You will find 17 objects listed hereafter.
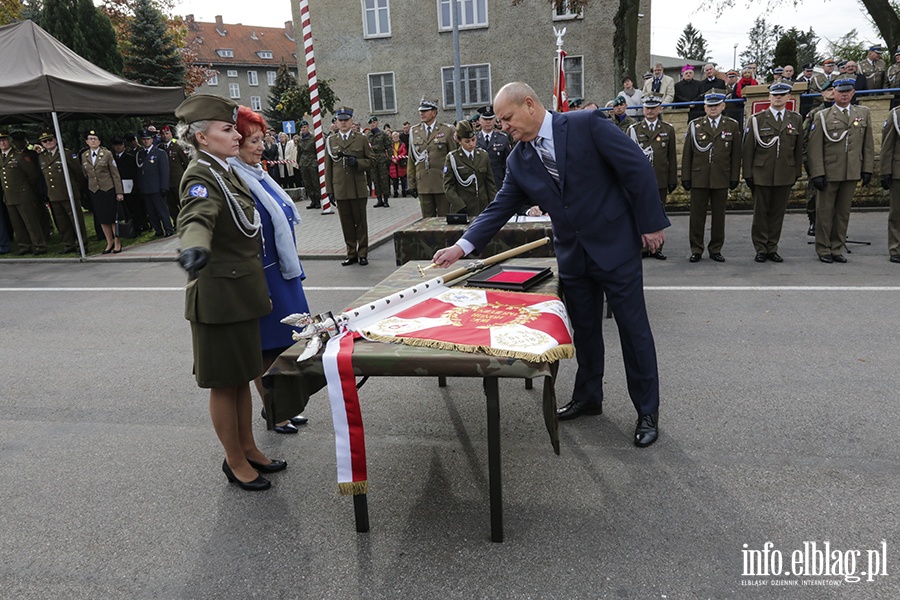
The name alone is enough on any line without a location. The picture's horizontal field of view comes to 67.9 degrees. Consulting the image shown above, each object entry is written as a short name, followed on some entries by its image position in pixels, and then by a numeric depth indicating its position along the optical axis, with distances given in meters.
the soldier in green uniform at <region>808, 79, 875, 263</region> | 8.05
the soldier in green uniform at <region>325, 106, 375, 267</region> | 9.62
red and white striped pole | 11.84
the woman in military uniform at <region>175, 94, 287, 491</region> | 3.11
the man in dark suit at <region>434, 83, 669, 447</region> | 3.49
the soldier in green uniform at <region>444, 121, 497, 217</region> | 8.66
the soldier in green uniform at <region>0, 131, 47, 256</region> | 12.01
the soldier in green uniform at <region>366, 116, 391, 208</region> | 16.98
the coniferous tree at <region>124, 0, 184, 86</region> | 30.62
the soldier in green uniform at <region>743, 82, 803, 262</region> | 8.33
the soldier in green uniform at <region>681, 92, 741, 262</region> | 8.73
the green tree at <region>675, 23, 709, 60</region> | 90.81
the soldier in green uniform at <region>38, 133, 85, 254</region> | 11.87
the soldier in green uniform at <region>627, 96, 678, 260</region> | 9.42
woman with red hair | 3.75
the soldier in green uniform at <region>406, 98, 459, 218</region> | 10.17
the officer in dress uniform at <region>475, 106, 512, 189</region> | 10.55
